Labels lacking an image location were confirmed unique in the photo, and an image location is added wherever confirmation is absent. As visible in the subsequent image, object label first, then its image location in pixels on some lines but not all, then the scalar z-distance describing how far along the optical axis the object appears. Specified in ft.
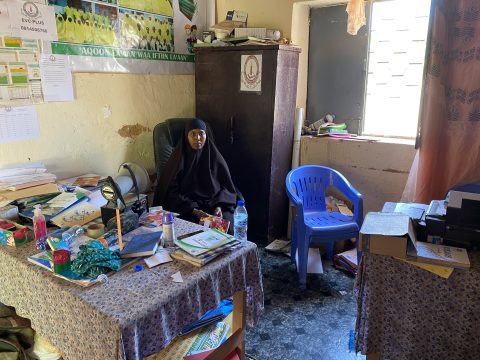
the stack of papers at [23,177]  6.72
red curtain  7.30
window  9.23
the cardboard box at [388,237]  5.27
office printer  5.47
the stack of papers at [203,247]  4.70
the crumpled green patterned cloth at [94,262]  4.34
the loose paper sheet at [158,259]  4.68
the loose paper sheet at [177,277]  4.35
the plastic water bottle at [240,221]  7.23
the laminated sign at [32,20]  7.00
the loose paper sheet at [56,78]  7.61
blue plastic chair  8.37
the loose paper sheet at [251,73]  9.66
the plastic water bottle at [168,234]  5.16
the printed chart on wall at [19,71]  6.98
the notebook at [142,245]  4.79
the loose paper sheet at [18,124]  7.18
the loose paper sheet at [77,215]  5.74
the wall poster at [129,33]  8.02
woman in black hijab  8.59
